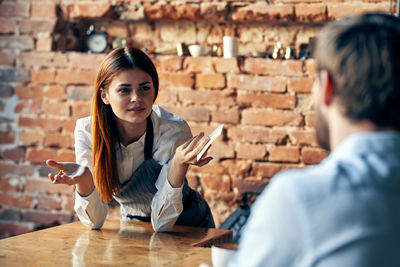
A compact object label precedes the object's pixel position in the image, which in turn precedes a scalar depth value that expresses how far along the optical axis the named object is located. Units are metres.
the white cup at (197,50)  3.24
